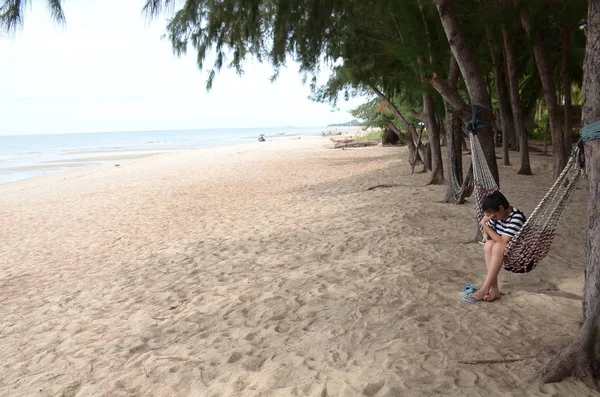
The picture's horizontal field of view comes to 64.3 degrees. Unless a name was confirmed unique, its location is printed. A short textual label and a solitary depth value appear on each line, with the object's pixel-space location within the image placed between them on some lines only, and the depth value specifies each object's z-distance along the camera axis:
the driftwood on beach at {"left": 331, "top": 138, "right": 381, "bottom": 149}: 25.02
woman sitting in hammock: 3.07
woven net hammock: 2.73
